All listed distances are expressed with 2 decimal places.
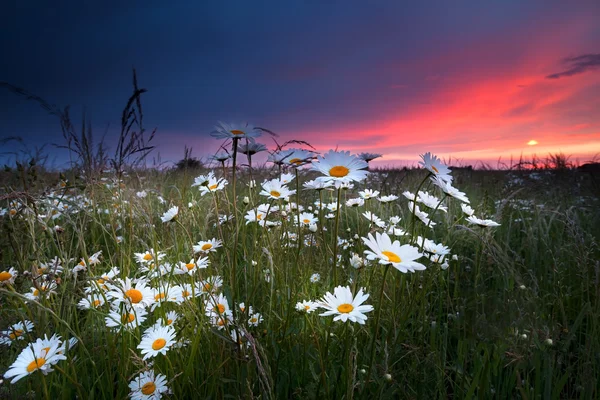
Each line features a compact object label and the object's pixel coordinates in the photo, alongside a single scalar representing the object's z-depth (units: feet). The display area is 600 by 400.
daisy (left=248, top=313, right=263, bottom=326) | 1.12
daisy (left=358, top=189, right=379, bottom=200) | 1.85
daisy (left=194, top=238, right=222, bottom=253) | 1.33
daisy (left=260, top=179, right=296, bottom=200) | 1.34
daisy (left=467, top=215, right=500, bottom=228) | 1.27
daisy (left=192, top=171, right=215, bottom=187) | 1.28
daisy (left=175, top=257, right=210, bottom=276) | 1.14
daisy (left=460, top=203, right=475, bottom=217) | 1.54
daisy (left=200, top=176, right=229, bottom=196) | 1.25
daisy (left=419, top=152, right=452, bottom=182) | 0.97
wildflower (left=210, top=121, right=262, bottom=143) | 0.98
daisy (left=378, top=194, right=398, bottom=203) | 1.76
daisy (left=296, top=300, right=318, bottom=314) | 1.05
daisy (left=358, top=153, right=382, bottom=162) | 1.51
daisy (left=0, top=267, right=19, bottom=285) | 1.06
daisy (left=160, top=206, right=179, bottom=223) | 1.20
